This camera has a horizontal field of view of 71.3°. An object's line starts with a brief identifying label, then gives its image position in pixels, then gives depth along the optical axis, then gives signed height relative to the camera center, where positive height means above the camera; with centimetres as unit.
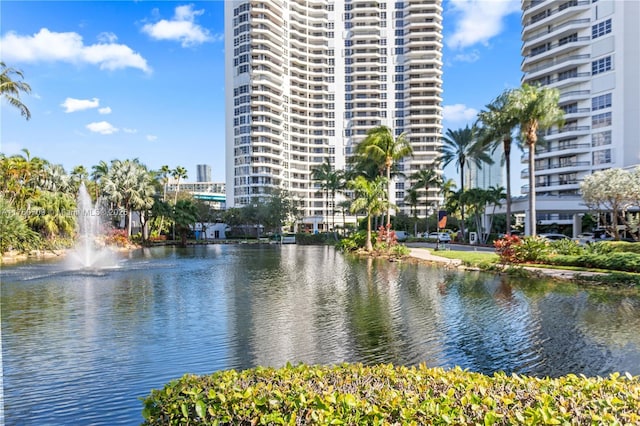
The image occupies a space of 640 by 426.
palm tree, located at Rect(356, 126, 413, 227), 4616 +725
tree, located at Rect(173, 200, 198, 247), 6762 +43
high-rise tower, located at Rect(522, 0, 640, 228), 6312 +2032
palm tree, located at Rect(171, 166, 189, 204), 8056 +837
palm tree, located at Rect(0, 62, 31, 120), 2917 +912
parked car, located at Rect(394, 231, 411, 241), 6699 -305
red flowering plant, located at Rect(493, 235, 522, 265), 2781 -222
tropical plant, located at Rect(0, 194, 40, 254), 3750 -95
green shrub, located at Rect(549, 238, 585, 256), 2798 -224
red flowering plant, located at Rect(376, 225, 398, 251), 4056 -225
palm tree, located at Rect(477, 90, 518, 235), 3822 +787
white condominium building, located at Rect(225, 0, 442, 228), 11044 +3482
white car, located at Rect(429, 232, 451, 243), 5909 -313
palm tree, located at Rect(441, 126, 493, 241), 5598 +864
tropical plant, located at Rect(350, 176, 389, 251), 4231 +152
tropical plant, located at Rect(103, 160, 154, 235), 6059 +469
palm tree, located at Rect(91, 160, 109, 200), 6774 +764
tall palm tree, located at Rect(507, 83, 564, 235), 3426 +788
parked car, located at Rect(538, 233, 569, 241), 5125 -267
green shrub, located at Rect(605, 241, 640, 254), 2847 -232
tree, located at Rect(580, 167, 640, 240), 3584 +173
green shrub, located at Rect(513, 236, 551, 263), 2784 -230
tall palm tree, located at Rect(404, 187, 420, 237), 7294 +330
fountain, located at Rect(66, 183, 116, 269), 3384 -251
